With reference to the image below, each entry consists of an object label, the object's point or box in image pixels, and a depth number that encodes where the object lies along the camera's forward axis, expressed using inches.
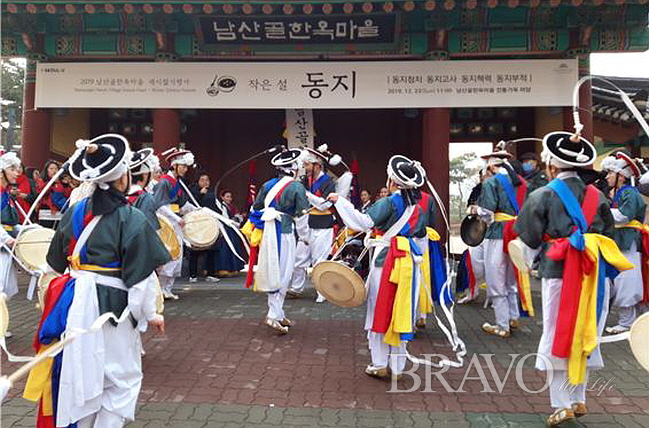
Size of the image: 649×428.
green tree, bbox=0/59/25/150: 994.1
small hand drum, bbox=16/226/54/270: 188.4
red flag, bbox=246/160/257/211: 423.2
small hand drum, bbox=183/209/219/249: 275.1
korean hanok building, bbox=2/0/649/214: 347.9
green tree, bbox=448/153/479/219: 1707.3
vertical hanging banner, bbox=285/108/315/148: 420.8
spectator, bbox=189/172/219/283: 344.2
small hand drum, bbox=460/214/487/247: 230.5
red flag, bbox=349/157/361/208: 392.8
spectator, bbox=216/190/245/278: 372.5
